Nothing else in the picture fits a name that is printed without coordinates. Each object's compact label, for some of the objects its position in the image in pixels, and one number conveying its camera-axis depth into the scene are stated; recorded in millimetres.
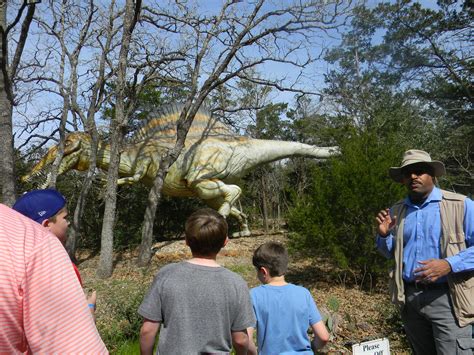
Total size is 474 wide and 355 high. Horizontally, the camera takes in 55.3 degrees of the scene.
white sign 2432
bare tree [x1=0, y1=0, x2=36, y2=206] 5289
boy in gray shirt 1881
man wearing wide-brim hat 2254
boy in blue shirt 2205
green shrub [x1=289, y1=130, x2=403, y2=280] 5809
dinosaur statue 8953
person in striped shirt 966
